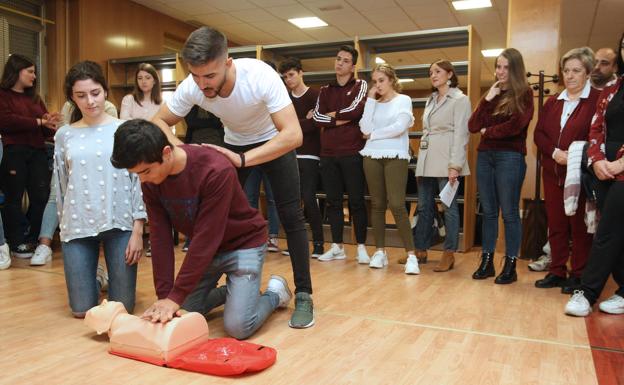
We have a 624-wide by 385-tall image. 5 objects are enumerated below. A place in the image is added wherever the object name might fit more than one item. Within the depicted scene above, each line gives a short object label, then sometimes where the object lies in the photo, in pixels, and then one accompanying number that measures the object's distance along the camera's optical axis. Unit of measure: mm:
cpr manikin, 1741
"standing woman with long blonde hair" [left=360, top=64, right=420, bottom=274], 3490
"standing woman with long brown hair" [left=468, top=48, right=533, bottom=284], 3070
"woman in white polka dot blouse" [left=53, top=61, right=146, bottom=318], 2299
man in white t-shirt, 1845
